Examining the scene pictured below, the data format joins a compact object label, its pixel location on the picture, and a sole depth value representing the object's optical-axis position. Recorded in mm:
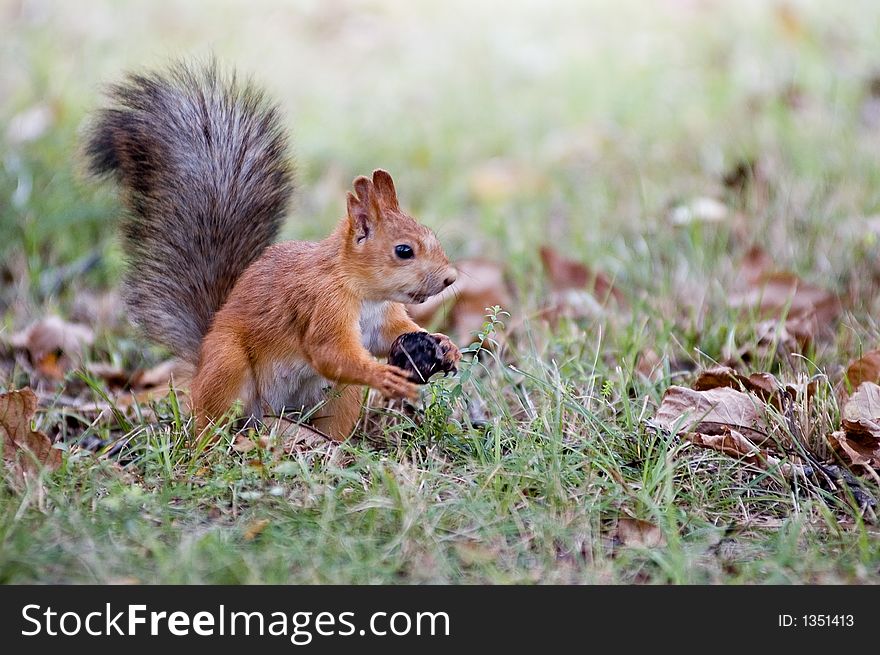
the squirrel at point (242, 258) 4906
